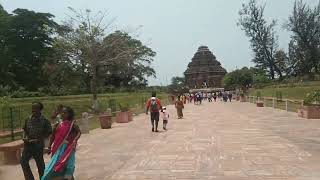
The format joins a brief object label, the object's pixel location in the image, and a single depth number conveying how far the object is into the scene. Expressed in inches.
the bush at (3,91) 809.6
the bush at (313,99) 511.8
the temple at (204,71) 2058.5
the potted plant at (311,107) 489.7
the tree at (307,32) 1452.9
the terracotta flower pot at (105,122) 466.6
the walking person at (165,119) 421.6
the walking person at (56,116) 253.6
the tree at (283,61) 1695.8
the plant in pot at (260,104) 843.1
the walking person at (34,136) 180.3
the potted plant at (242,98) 1188.4
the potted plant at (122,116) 541.9
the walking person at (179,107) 574.4
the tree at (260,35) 1569.0
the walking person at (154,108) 397.0
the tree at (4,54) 1127.6
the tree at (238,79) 1875.0
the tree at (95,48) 813.6
